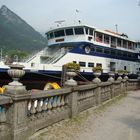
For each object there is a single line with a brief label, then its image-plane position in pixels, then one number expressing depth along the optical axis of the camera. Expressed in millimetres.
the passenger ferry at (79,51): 15487
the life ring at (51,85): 14034
